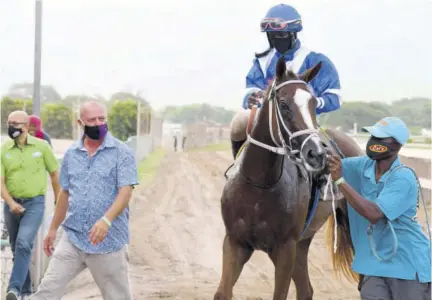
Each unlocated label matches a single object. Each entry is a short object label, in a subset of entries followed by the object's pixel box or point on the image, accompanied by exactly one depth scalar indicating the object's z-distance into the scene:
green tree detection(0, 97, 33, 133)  103.00
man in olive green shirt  15.18
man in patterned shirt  10.73
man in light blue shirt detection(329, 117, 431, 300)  9.22
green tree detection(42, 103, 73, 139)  107.62
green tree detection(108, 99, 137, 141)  96.50
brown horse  10.69
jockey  11.88
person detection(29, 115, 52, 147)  17.03
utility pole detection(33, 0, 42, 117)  18.55
